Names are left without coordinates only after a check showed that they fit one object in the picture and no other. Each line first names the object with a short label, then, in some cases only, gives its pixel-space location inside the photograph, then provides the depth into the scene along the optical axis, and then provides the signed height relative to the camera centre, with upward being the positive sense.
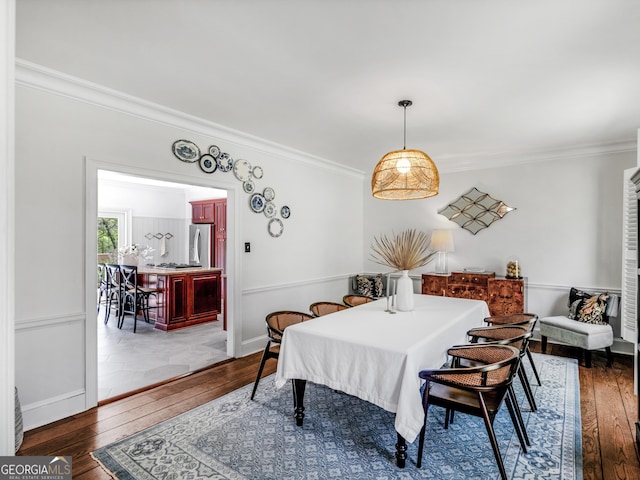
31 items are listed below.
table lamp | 5.08 -0.08
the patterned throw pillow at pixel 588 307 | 4.02 -0.79
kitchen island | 5.38 -0.95
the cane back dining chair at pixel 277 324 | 2.91 -0.77
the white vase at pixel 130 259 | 6.85 -0.49
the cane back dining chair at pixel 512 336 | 2.56 -0.77
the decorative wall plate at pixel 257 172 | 4.24 +0.74
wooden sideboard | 4.53 -0.68
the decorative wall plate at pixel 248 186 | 4.12 +0.56
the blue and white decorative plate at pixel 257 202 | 4.21 +0.38
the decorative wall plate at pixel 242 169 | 4.03 +0.73
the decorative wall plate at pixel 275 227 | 4.47 +0.10
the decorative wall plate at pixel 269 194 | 4.38 +0.50
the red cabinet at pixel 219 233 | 6.85 +0.02
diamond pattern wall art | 5.07 +0.39
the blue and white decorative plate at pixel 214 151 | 3.76 +0.87
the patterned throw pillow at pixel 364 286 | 5.83 -0.82
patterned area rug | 2.08 -1.37
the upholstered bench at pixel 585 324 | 3.79 -0.96
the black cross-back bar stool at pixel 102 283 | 6.28 -0.90
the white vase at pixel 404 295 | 3.13 -0.51
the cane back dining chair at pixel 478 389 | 1.96 -0.86
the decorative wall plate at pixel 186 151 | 3.44 +0.81
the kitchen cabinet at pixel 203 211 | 7.27 +0.48
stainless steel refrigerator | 7.18 -0.22
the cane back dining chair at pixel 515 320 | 3.16 -0.75
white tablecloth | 2.00 -0.74
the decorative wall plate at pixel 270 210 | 4.40 +0.31
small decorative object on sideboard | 4.70 -0.42
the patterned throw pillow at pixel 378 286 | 5.82 -0.81
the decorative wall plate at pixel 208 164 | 3.67 +0.73
